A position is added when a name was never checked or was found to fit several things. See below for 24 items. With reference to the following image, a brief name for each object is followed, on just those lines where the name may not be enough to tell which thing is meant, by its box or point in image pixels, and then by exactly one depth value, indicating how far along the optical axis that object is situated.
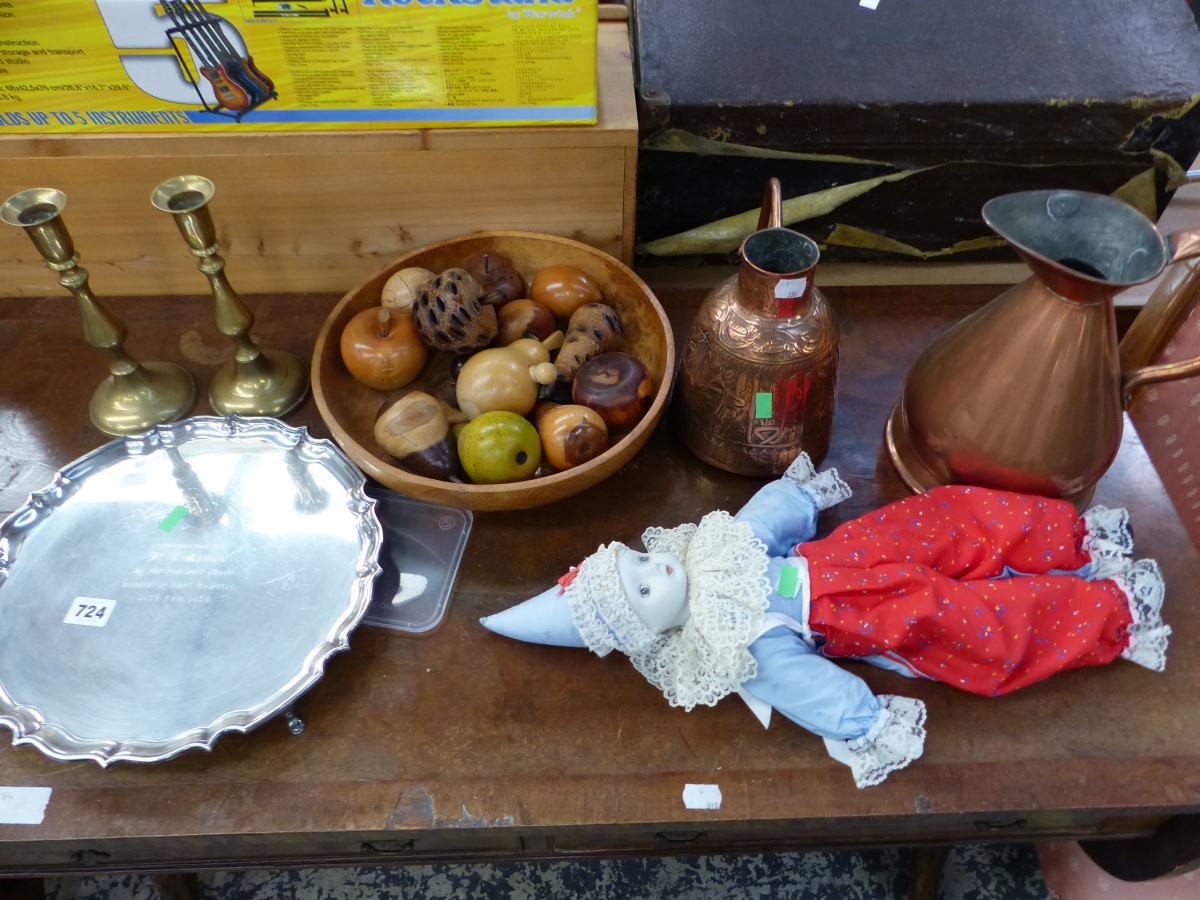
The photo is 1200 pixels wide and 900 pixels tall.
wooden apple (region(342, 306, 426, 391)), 0.70
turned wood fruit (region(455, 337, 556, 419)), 0.67
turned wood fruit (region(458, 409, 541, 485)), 0.63
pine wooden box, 0.72
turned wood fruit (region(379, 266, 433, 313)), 0.73
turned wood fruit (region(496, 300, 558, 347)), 0.73
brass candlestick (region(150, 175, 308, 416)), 0.63
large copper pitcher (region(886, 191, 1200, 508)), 0.54
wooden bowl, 0.61
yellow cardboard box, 0.62
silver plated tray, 0.55
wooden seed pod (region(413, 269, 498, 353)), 0.69
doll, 0.54
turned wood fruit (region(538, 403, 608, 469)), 0.64
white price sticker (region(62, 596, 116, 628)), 0.60
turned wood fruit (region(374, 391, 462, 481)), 0.65
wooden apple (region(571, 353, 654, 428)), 0.66
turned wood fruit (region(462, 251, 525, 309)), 0.75
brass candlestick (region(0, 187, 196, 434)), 0.61
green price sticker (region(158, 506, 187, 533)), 0.66
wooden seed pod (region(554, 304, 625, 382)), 0.70
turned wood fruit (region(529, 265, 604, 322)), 0.75
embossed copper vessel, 0.59
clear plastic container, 0.62
